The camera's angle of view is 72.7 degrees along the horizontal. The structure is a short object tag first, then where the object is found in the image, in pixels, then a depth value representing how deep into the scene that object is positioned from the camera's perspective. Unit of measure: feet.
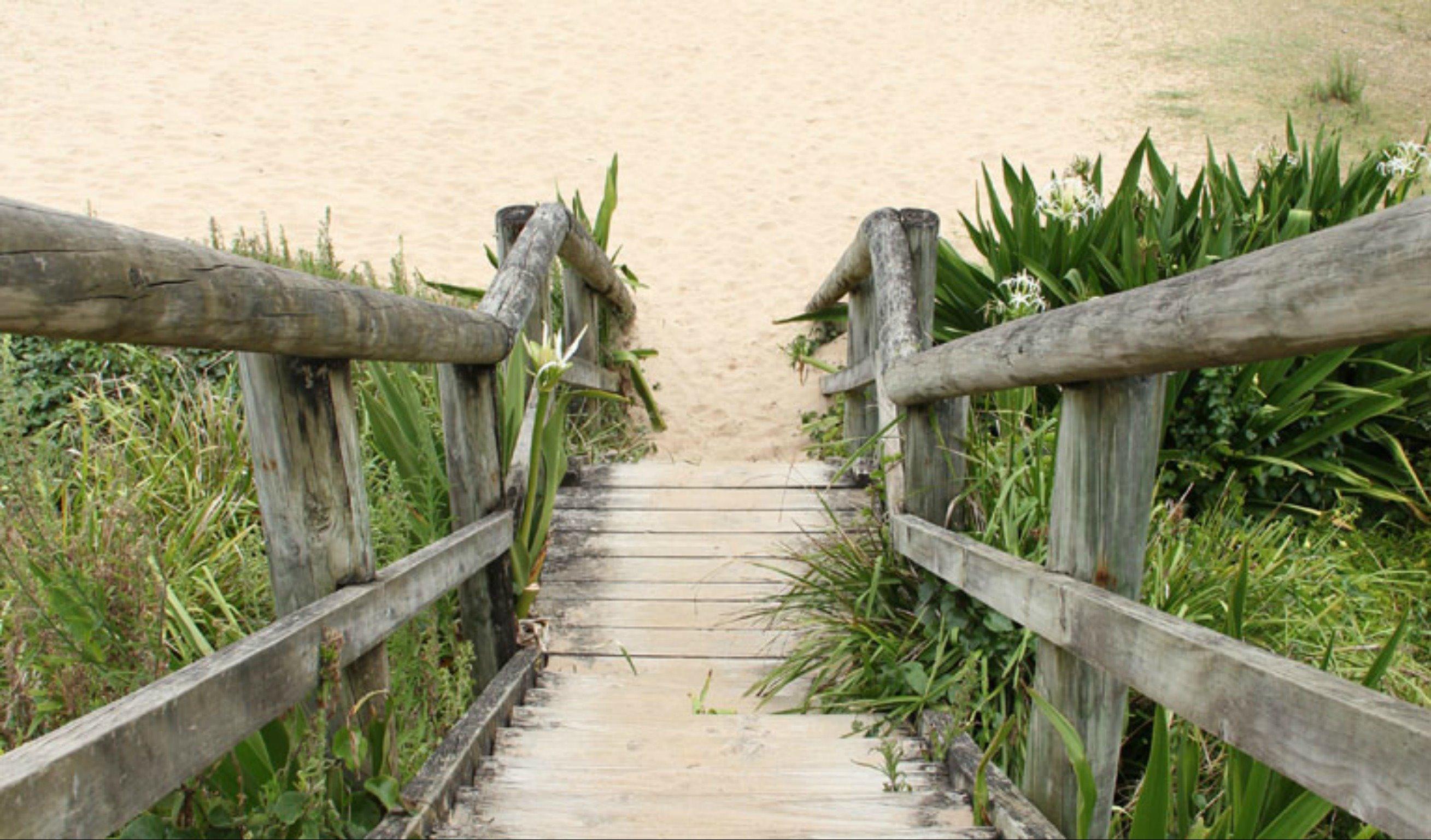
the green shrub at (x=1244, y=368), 11.09
